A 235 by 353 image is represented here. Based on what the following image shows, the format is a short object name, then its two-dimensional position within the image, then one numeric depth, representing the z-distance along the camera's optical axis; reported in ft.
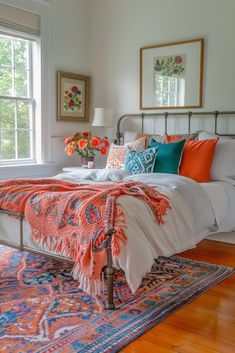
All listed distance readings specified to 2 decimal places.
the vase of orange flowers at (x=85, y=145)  15.20
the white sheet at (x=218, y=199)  10.94
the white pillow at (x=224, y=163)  12.19
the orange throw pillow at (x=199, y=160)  12.19
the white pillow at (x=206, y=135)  13.33
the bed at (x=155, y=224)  7.37
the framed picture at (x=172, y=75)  14.66
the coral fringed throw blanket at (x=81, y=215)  7.40
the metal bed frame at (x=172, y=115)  14.25
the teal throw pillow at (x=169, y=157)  12.19
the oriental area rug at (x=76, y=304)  6.43
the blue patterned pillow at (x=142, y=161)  12.00
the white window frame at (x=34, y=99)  15.08
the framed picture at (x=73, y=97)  16.17
